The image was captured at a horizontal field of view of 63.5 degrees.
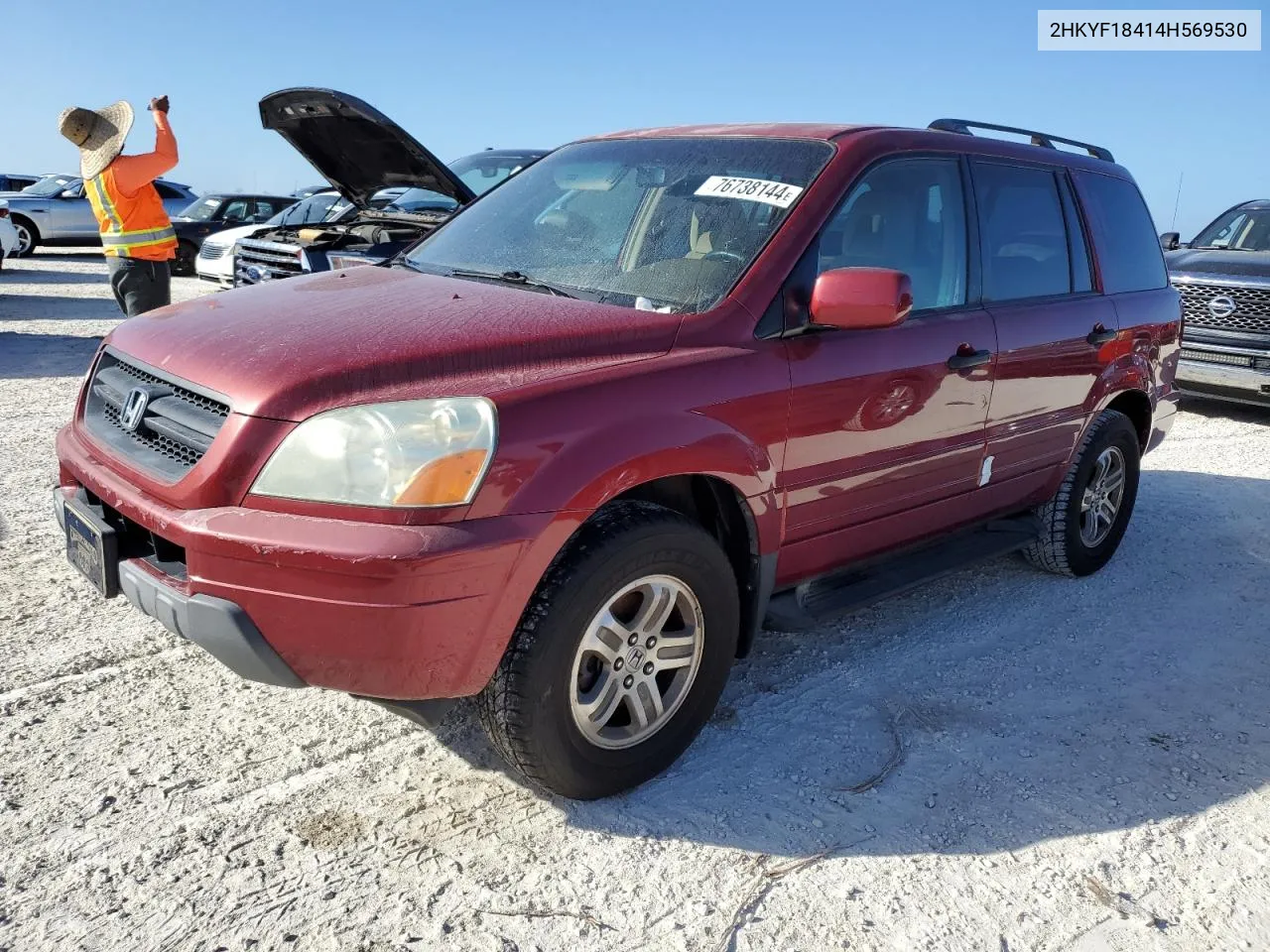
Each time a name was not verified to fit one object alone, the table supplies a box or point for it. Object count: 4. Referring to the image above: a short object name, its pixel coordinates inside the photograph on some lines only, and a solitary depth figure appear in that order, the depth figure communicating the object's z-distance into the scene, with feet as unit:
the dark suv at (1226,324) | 27.04
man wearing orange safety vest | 22.61
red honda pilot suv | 7.57
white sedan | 39.24
